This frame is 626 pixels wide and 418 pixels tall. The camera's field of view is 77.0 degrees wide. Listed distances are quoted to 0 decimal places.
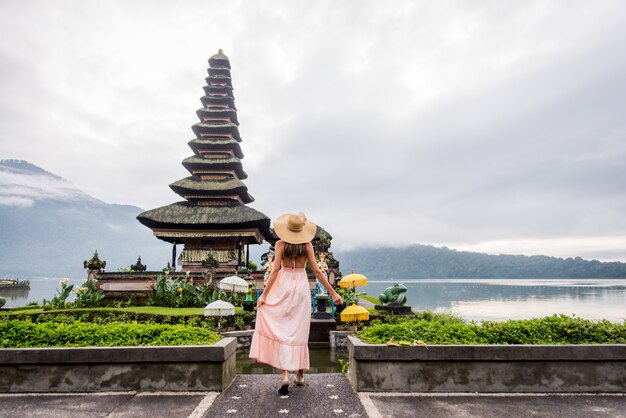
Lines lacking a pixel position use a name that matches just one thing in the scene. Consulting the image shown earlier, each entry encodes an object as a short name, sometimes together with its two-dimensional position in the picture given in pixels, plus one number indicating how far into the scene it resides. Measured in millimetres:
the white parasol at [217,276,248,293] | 16172
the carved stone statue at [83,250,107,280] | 20359
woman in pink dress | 4820
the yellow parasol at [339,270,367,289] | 13876
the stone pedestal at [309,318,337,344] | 12945
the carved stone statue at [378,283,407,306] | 16500
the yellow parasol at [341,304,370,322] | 10978
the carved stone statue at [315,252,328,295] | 14780
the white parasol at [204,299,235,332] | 12451
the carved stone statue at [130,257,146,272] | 22497
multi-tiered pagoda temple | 25406
